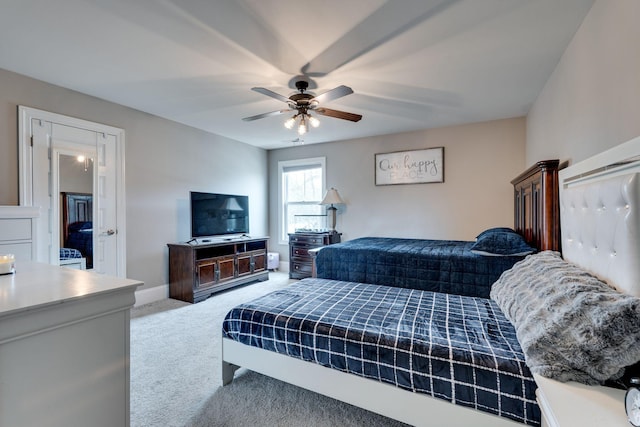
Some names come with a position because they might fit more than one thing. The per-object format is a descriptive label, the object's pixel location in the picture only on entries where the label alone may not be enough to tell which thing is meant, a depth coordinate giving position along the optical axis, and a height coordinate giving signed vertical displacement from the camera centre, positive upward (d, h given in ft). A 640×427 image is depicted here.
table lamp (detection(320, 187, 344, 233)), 16.01 +0.86
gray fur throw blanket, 3.13 -1.44
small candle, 4.10 -0.68
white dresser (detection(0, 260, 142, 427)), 2.81 -1.47
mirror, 9.82 +0.25
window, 17.78 +1.26
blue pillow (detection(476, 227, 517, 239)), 9.35 -0.60
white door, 9.08 +1.39
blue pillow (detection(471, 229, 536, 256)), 8.14 -0.96
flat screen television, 13.53 +0.05
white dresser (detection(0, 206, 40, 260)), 7.95 -0.40
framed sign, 14.33 +2.44
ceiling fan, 8.68 +3.34
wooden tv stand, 12.41 -2.42
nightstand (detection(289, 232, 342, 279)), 15.85 -1.83
